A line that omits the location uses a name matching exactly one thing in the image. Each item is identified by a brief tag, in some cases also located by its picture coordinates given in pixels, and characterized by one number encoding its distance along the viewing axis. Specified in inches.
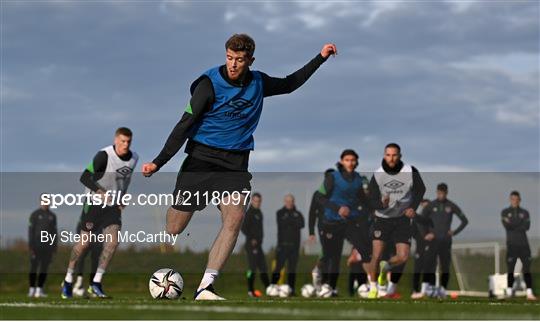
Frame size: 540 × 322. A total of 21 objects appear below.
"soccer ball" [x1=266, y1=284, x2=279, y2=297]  842.8
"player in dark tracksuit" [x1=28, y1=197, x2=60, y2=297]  831.7
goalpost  995.3
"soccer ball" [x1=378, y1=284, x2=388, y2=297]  690.2
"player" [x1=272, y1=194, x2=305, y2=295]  855.1
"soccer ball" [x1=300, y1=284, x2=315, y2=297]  821.2
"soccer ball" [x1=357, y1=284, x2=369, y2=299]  737.0
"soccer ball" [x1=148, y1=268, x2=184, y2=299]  435.2
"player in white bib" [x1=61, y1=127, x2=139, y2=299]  598.5
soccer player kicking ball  398.3
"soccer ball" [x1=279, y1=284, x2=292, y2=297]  839.8
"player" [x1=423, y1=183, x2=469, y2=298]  818.8
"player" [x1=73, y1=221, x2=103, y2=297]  832.4
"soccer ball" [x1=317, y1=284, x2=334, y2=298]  736.3
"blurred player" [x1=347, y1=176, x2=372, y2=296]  773.7
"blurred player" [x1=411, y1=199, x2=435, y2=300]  816.6
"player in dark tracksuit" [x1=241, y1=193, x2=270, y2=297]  858.1
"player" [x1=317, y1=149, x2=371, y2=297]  713.6
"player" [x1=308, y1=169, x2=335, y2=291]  760.3
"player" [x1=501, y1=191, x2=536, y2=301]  828.0
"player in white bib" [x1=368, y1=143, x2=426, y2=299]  646.5
